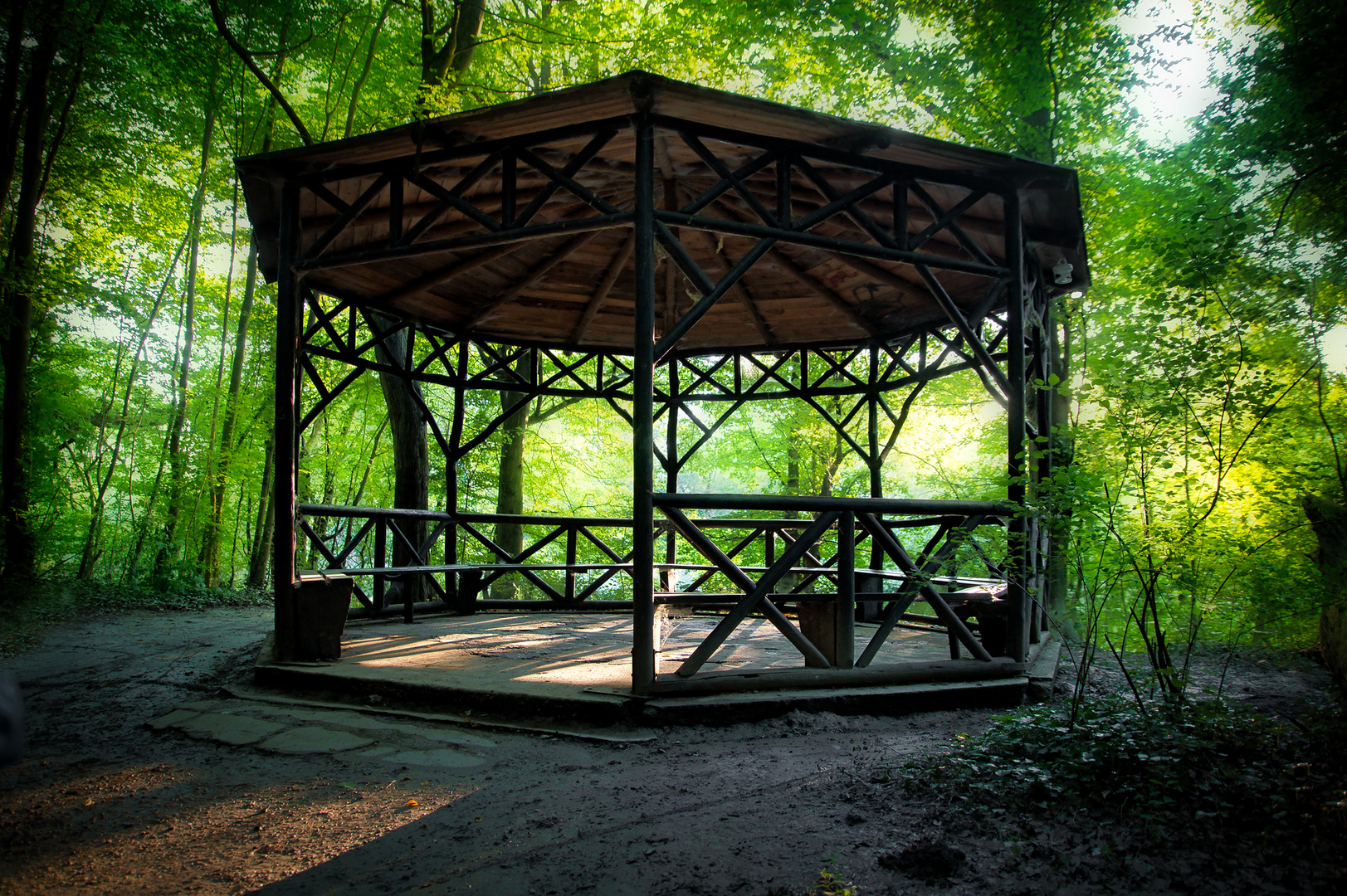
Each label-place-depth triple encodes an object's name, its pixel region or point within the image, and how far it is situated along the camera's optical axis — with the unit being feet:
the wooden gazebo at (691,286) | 14.57
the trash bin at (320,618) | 17.38
